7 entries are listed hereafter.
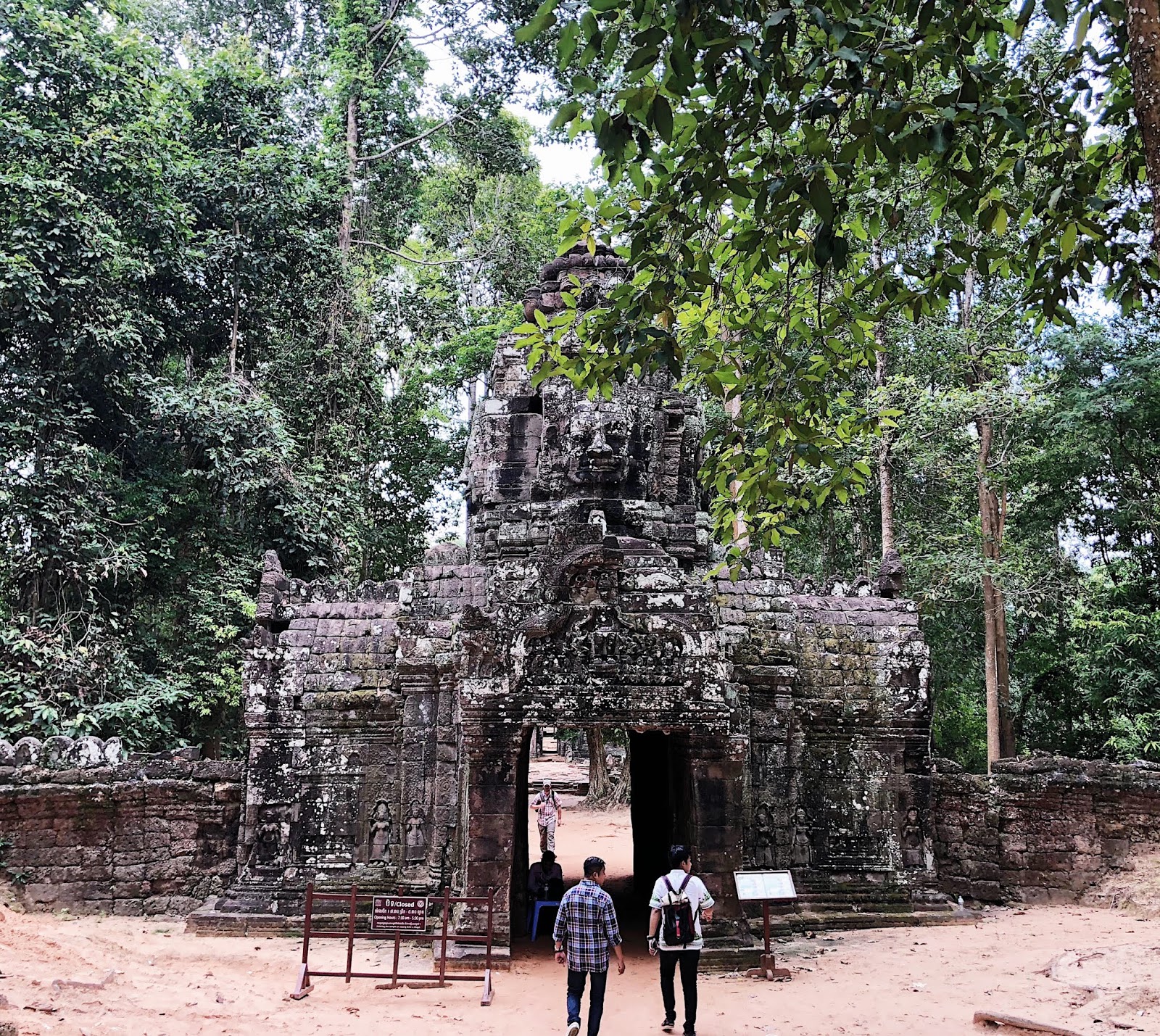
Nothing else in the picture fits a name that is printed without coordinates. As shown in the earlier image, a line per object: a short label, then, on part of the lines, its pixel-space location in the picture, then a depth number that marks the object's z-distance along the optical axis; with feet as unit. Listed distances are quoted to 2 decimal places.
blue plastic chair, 33.32
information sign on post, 29.71
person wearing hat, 52.98
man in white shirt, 24.00
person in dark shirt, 34.14
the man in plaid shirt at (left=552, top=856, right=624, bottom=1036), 22.65
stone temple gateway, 31.42
